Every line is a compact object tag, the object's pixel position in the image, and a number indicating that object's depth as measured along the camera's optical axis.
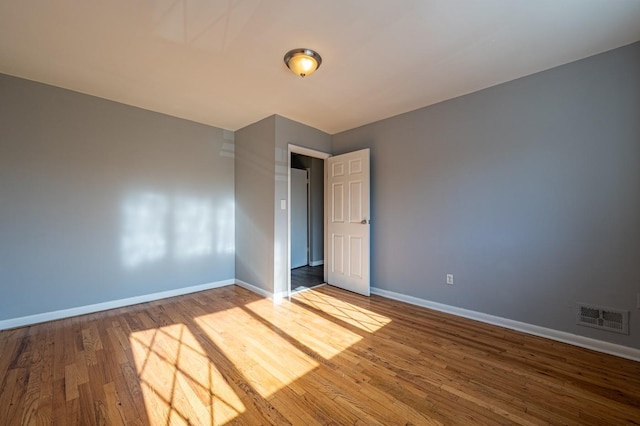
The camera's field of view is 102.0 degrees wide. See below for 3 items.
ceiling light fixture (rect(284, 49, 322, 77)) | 2.17
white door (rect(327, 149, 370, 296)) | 3.73
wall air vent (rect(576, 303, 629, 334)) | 2.13
